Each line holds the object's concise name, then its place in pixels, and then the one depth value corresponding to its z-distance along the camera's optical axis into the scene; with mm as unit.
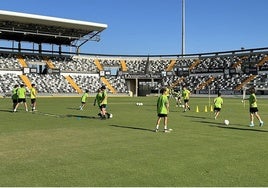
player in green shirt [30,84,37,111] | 19502
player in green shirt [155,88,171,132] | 10979
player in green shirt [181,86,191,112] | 21376
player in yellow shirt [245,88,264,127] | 13087
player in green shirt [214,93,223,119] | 16260
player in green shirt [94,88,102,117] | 15107
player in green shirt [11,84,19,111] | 18718
